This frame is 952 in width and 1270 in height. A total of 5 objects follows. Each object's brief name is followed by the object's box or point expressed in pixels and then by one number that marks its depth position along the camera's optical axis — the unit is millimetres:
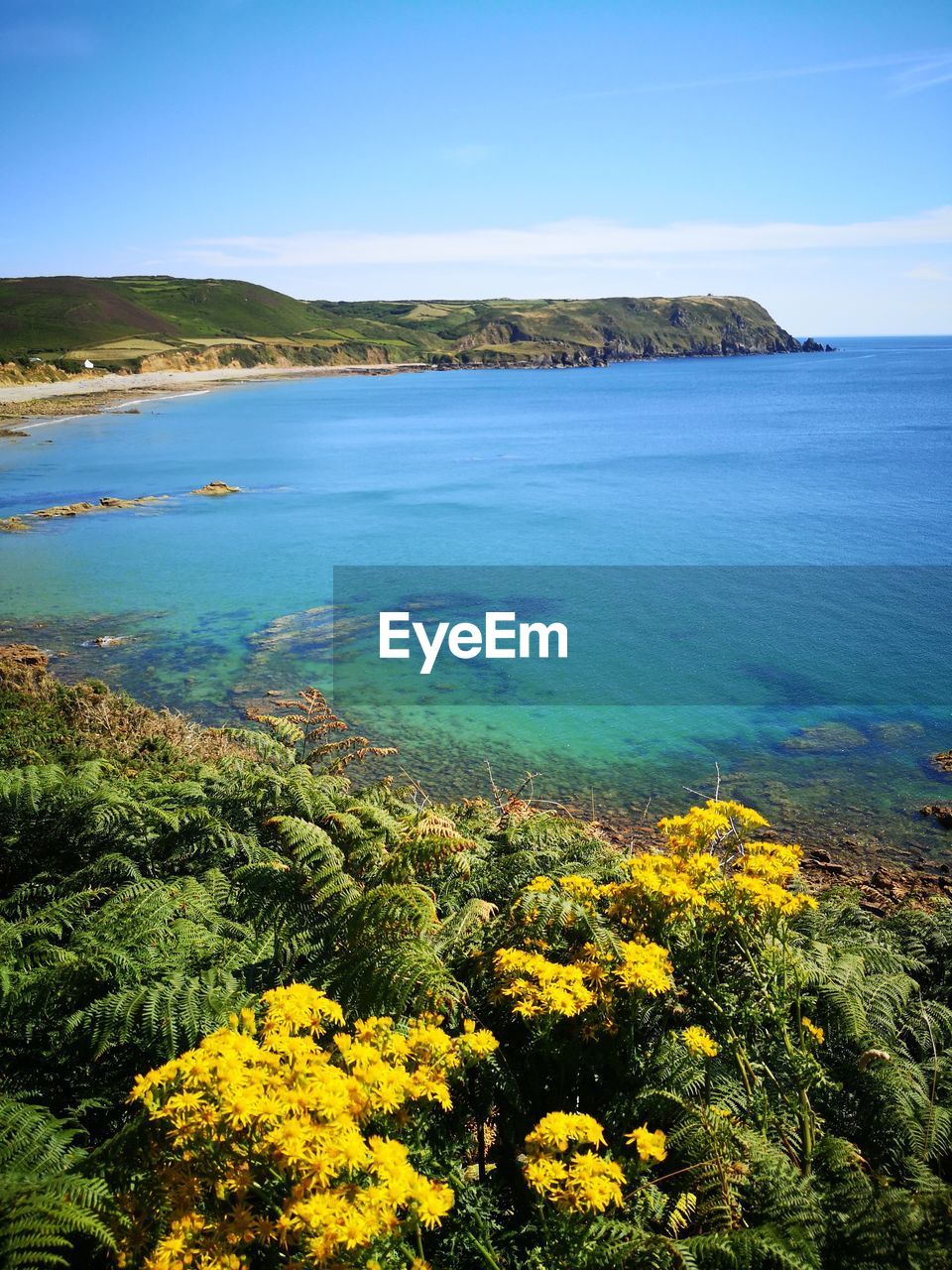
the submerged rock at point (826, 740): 17047
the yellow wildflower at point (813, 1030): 4199
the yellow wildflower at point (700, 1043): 3738
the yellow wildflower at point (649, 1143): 3193
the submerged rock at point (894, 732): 17422
